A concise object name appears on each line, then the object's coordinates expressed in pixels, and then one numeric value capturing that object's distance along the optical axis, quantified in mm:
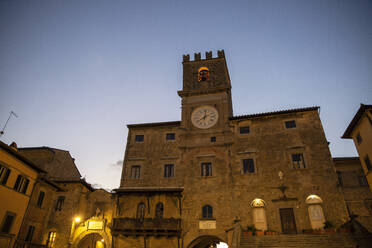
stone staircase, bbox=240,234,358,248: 16281
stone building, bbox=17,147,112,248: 22969
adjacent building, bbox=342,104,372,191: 19031
